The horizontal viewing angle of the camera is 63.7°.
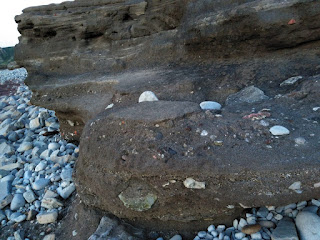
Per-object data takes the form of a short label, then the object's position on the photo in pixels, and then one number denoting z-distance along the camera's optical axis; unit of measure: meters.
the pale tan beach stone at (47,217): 2.58
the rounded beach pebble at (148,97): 2.55
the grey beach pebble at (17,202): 2.92
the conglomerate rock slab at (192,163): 1.56
